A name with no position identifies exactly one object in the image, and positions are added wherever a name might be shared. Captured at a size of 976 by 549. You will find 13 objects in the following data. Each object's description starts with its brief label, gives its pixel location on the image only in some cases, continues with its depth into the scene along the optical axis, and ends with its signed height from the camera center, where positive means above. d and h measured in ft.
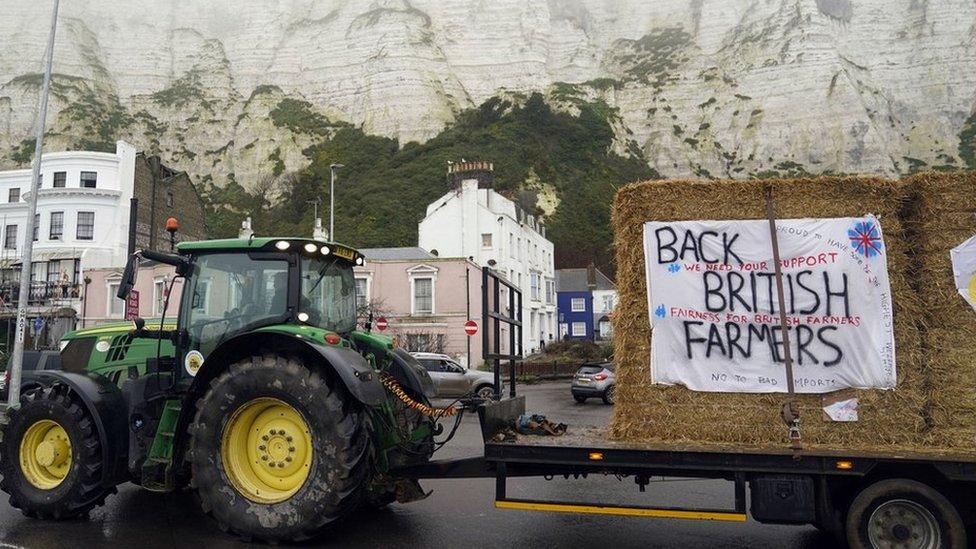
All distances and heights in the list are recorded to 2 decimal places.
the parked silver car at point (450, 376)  68.59 -3.07
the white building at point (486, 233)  136.87 +23.81
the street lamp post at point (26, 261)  53.26 +7.63
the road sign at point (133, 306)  52.85 +3.78
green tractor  17.99 -1.62
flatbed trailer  15.52 -3.44
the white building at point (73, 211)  124.16 +27.06
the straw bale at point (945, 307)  16.39 +0.79
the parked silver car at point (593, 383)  66.39 -3.87
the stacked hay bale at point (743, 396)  16.80 -0.15
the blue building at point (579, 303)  195.21 +12.16
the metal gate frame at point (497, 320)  19.60 +0.82
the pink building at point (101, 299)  114.94 +9.22
